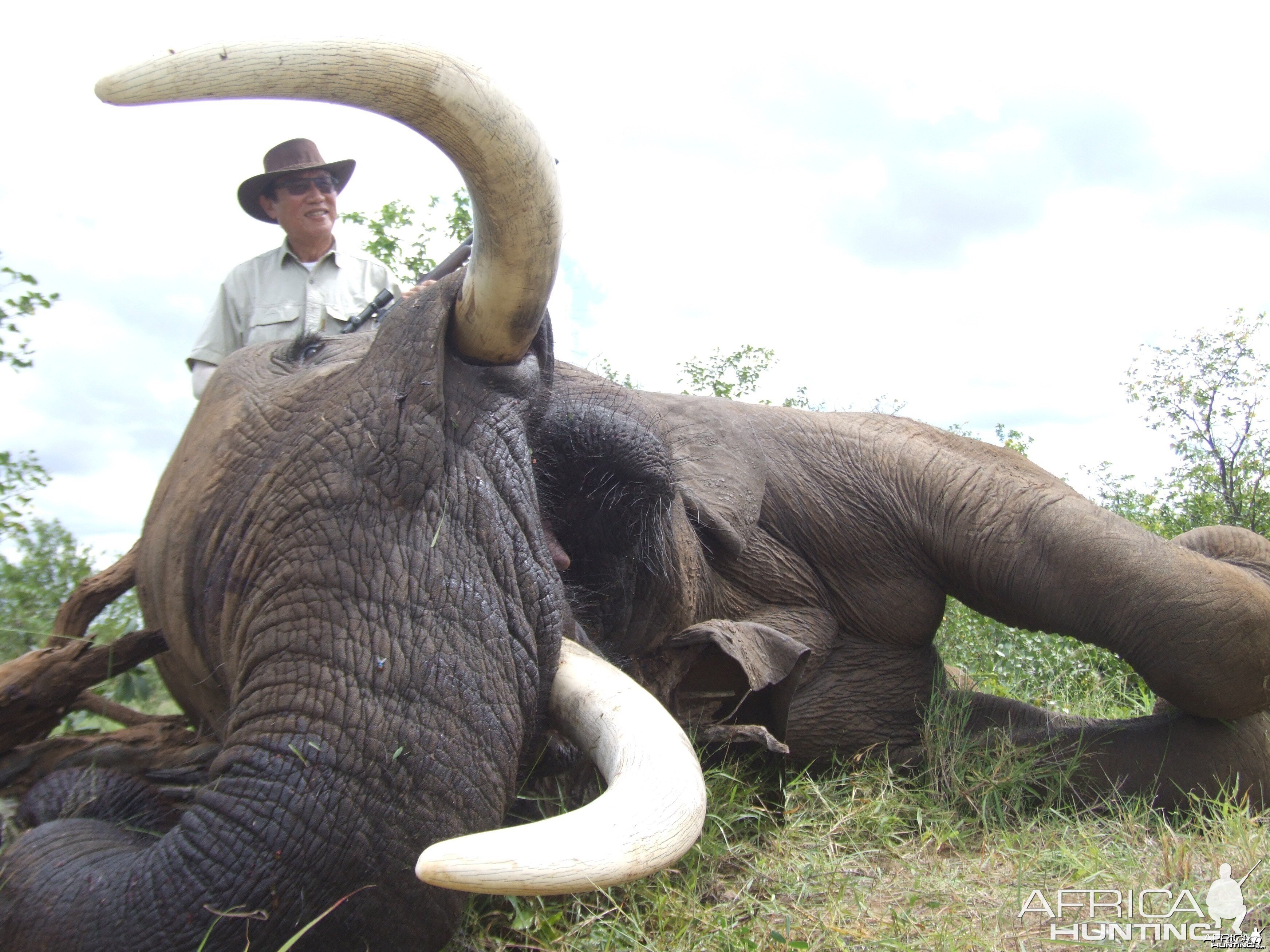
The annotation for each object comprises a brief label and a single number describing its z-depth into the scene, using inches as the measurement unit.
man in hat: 240.4
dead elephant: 97.3
